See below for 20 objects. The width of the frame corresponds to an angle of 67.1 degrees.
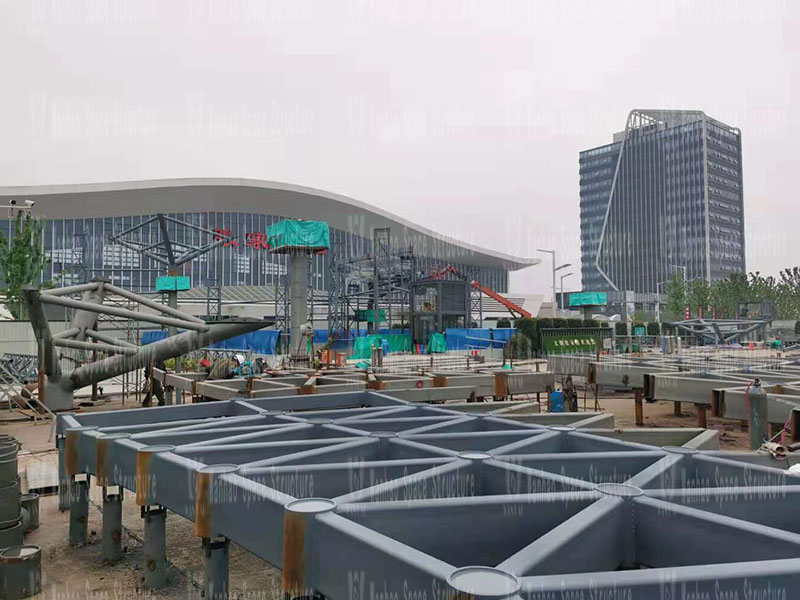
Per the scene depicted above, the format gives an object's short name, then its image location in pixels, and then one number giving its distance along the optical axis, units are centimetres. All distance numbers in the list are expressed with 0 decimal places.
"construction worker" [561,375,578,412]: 1591
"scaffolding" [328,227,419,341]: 5425
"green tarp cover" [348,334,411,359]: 4012
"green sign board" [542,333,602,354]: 2741
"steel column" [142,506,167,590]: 677
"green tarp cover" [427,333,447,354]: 4690
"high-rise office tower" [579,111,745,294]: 15575
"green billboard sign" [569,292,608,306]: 6238
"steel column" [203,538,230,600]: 511
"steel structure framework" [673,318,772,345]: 3041
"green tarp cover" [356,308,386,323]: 5716
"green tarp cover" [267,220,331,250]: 4562
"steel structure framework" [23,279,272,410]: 1541
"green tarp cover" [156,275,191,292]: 3381
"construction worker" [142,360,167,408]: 2175
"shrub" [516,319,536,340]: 5328
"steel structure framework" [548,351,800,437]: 1073
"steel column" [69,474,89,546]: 831
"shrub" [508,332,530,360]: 4438
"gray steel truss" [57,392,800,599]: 289
